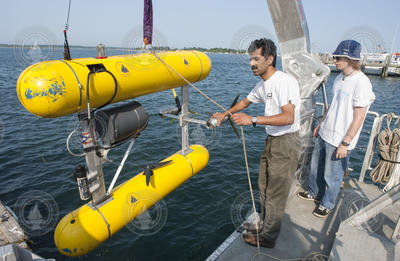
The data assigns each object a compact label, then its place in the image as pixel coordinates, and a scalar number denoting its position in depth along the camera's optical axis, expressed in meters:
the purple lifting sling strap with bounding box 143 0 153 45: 3.82
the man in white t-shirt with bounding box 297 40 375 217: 3.15
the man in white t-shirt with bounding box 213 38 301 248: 2.64
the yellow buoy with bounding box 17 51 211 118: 2.71
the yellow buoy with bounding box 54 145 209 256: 3.45
